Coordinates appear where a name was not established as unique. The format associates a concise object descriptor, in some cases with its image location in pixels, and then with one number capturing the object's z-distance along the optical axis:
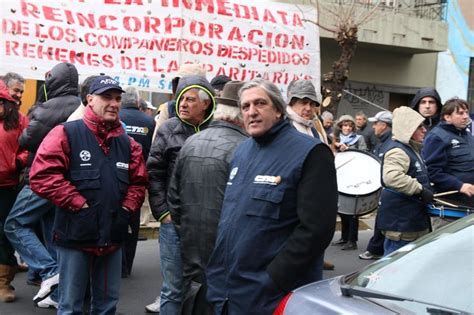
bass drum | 8.37
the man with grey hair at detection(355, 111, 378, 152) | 12.40
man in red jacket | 4.38
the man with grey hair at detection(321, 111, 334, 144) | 11.41
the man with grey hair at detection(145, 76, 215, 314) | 4.83
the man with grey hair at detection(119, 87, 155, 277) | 6.82
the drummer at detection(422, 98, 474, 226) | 6.00
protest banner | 6.49
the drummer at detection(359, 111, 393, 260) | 8.54
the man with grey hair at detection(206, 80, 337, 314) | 3.35
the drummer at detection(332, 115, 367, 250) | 9.34
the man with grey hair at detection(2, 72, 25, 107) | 6.84
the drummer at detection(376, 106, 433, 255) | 5.45
